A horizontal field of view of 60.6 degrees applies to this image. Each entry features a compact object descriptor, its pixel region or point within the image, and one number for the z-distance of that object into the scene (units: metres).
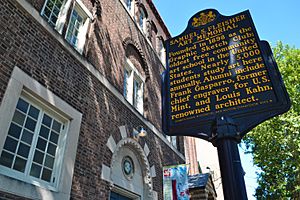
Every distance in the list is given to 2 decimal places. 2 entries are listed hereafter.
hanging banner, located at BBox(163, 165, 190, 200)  9.24
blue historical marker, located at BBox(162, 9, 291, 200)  3.22
